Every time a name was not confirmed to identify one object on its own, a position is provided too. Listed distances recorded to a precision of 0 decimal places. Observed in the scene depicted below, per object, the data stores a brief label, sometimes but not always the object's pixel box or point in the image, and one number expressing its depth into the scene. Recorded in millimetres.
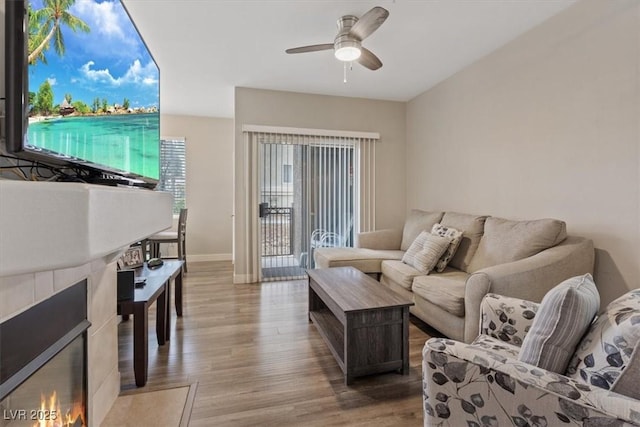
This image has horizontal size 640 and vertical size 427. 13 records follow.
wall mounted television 788
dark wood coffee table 1775
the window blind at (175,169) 5086
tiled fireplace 535
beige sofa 1947
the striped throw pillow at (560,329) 954
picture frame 2320
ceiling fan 2021
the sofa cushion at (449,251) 2773
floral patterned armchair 763
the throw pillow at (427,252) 2699
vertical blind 3992
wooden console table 1723
